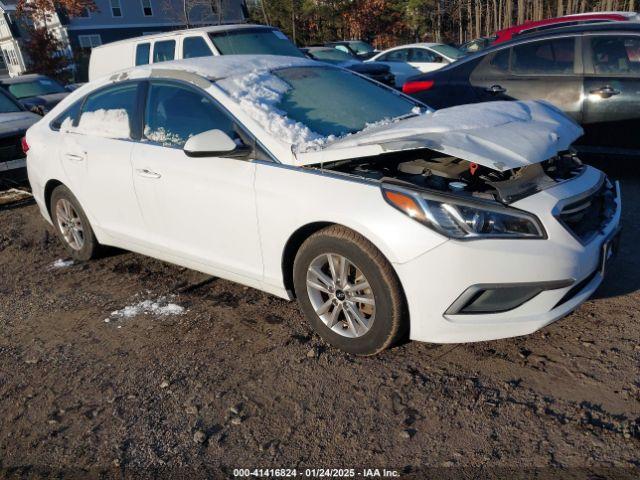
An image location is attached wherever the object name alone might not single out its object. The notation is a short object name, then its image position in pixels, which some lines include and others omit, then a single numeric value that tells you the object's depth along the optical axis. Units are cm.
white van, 840
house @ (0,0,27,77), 3909
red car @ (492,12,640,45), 785
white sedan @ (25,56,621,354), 278
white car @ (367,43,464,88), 1391
